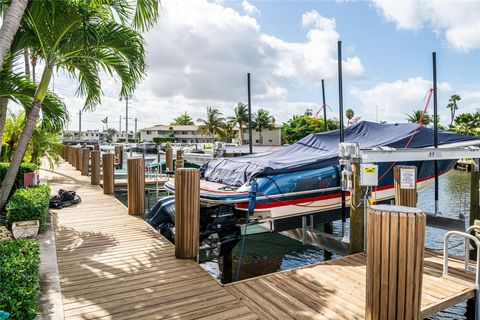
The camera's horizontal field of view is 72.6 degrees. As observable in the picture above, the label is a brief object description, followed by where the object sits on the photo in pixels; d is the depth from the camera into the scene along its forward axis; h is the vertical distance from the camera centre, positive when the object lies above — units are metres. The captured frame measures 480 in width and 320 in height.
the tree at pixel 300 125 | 53.74 +4.33
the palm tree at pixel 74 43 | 6.03 +2.21
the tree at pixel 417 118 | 55.71 +5.44
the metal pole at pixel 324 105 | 10.28 +1.39
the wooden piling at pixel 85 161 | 16.34 -0.44
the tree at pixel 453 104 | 60.91 +8.21
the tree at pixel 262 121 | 63.09 +5.65
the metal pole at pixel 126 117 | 51.78 +5.54
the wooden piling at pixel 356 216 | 5.65 -1.17
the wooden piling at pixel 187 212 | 4.94 -0.94
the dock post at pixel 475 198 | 7.88 -1.21
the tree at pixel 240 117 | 61.34 +6.34
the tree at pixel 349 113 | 71.12 +7.96
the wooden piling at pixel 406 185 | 6.01 -0.67
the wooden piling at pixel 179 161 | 13.90 -0.42
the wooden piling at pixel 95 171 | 13.08 -0.76
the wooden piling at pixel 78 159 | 18.07 -0.38
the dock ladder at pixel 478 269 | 4.08 -1.67
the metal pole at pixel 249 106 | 9.53 +1.29
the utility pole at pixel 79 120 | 57.74 +5.74
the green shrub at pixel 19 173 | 8.40 -0.51
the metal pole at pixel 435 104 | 7.62 +1.03
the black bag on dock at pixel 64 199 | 8.66 -1.31
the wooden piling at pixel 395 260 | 3.06 -1.07
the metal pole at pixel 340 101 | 6.86 +1.03
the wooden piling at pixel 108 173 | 10.67 -0.70
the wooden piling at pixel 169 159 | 16.39 -0.39
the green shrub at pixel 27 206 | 5.66 -0.95
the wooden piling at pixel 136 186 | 7.82 -0.83
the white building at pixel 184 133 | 82.94 +4.64
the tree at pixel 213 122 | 62.09 +5.45
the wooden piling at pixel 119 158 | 22.20 -0.43
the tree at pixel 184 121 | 95.96 +8.91
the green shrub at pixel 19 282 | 2.76 -1.18
